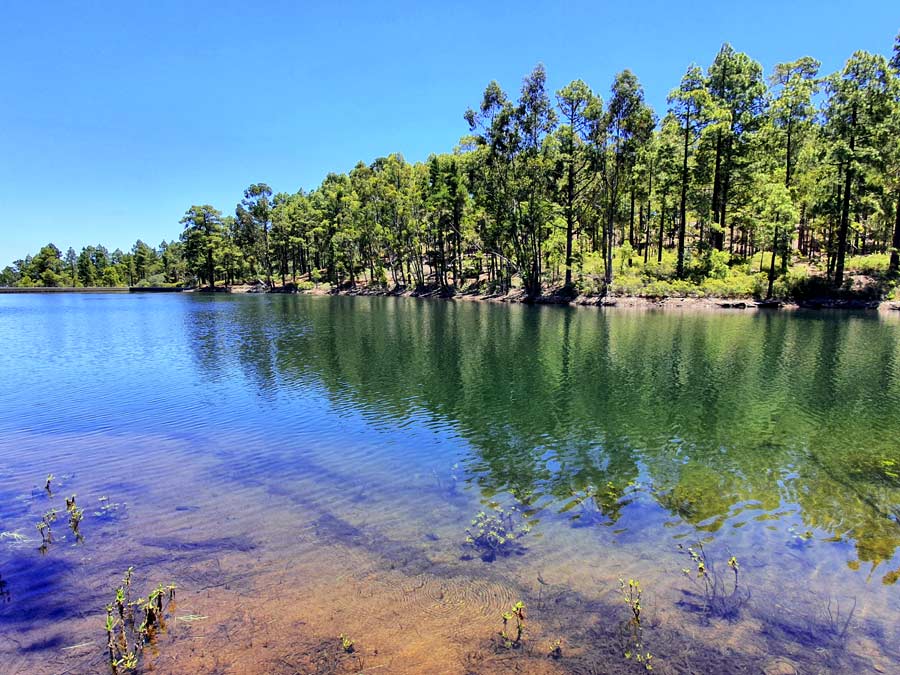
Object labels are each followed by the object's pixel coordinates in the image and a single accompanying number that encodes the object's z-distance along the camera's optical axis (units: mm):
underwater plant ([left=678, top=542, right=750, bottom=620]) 7036
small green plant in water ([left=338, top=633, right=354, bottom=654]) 6207
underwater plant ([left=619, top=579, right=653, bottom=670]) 6077
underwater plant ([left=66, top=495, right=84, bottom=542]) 9398
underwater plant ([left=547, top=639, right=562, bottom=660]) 6090
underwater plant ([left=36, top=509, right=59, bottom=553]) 9007
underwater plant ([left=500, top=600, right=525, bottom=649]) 6340
